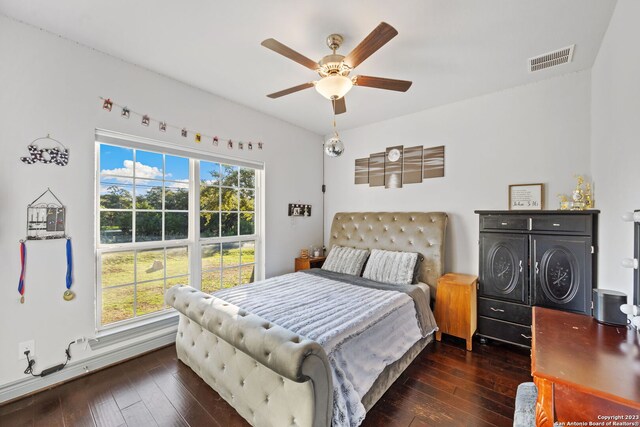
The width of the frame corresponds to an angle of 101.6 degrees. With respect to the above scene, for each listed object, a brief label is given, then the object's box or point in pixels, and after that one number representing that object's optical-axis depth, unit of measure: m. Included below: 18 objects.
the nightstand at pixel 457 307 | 2.66
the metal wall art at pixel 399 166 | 3.40
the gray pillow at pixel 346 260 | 3.38
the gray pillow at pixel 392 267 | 3.02
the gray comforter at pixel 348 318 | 1.59
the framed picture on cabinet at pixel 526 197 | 2.72
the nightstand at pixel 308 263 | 3.86
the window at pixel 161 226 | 2.46
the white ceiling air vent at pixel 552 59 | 2.21
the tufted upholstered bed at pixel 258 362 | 1.36
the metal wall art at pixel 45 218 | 2.01
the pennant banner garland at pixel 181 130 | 2.37
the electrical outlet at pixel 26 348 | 1.96
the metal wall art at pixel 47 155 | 2.01
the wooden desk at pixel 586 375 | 0.89
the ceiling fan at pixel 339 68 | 1.66
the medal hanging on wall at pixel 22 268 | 1.96
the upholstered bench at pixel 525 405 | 1.37
